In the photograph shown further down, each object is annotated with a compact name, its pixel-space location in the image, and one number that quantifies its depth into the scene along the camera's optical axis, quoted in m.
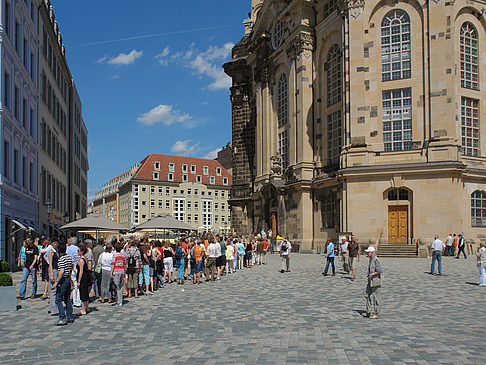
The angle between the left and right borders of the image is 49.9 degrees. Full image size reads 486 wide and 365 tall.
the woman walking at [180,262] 19.36
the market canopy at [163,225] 25.58
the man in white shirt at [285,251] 22.41
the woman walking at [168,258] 19.45
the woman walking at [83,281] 12.12
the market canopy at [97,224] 21.72
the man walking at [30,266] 15.57
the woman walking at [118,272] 13.68
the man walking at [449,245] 30.49
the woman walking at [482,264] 17.03
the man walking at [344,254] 21.69
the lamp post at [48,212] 30.41
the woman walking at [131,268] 15.67
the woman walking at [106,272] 14.18
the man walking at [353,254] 19.33
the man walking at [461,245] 29.88
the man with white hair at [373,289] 11.45
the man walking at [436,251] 20.32
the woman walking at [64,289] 11.09
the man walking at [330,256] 20.88
